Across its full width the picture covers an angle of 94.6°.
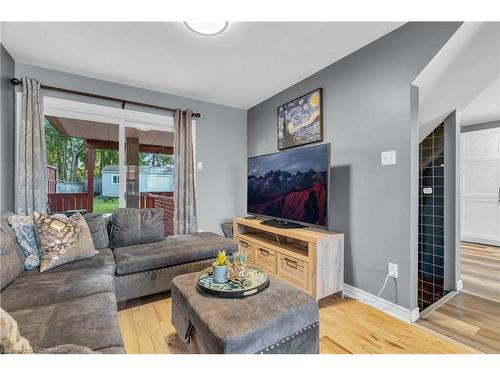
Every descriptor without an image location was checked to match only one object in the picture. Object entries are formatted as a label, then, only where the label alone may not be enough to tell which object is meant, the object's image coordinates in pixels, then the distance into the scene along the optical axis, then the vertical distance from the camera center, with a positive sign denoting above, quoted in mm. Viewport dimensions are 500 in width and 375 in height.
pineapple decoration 1376 -513
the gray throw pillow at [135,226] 2328 -426
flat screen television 2119 +2
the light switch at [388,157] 1875 +241
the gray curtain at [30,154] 2312 +325
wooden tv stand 1982 -690
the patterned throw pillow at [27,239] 1663 -391
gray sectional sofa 980 -610
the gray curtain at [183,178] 3139 +110
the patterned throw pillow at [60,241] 1703 -429
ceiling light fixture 1778 +1263
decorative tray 1255 -575
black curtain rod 2328 +1055
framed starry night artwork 2549 +788
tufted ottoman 1001 -639
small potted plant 1387 -501
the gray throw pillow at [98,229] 2198 -421
